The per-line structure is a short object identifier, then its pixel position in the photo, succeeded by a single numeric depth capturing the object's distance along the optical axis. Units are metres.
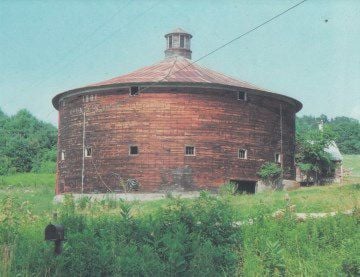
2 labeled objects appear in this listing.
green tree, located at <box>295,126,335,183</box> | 35.59
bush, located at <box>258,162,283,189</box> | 29.20
